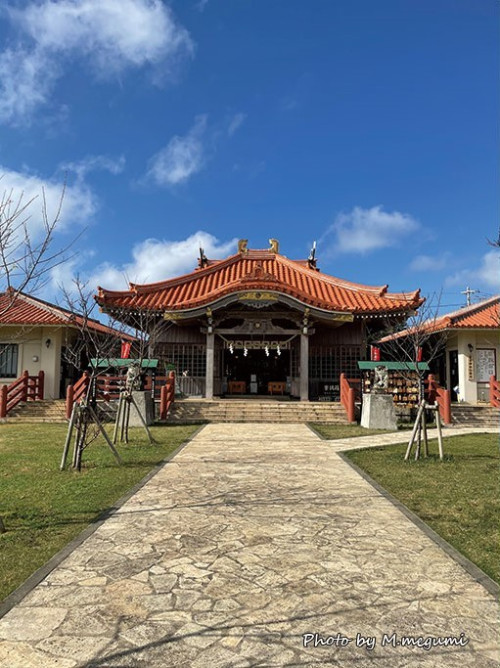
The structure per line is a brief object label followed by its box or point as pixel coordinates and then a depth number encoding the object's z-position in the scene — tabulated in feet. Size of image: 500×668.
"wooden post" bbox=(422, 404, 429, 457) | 31.07
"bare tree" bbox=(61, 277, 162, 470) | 26.71
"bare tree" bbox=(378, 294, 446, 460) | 30.42
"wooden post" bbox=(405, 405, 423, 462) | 29.76
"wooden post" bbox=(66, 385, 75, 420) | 52.16
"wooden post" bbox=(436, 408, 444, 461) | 30.11
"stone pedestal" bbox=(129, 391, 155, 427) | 47.60
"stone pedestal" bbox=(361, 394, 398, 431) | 48.24
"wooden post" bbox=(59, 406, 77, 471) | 26.09
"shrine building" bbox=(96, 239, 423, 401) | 59.21
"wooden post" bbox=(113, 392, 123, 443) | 36.22
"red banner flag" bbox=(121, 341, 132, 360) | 55.88
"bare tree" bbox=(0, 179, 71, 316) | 17.04
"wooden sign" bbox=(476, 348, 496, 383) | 66.93
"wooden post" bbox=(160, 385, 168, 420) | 52.42
